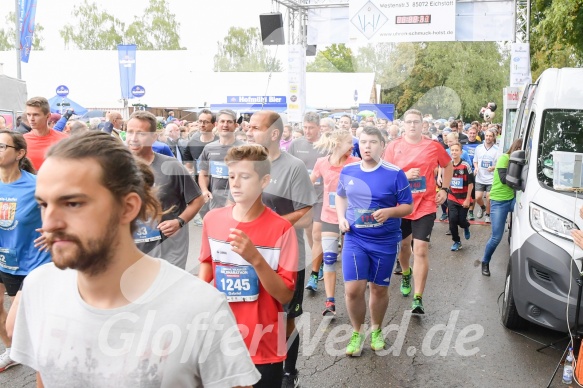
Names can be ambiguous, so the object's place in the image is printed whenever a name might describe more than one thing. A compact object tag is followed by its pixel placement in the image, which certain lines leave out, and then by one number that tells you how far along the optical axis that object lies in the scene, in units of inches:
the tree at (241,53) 1283.3
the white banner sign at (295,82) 643.5
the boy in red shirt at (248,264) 126.7
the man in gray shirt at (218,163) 209.3
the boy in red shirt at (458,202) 399.5
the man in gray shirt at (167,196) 174.7
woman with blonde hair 248.2
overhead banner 631.2
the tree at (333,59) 893.2
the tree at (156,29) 1290.6
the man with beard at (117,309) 62.9
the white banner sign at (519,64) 629.0
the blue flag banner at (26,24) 681.0
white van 194.5
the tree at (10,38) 1664.6
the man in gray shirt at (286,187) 175.0
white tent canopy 1067.9
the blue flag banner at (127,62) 768.9
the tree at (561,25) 448.8
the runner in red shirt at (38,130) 235.8
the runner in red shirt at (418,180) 261.7
